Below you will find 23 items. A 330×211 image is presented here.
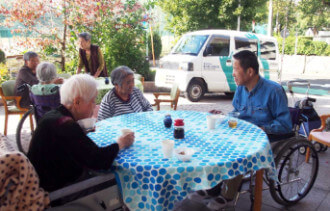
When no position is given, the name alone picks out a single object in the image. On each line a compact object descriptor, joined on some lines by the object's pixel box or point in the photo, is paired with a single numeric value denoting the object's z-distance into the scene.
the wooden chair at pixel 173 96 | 4.82
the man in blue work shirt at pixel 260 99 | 2.75
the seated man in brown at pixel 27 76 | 4.55
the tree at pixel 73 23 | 8.41
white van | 7.54
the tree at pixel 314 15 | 20.68
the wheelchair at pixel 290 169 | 2.56
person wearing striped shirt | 3.16
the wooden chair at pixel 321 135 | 3.27
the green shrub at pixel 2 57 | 9.39
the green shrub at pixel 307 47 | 16.52
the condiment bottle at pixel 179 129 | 2.28
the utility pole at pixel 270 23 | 15.52
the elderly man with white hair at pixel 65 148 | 1.67
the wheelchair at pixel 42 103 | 3.64
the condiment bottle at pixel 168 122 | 2.59
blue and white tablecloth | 1.71
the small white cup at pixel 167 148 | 1.86
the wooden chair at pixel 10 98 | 4.52
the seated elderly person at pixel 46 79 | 3.63
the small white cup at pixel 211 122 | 2.50
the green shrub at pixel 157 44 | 17.88
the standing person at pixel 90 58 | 5.56
